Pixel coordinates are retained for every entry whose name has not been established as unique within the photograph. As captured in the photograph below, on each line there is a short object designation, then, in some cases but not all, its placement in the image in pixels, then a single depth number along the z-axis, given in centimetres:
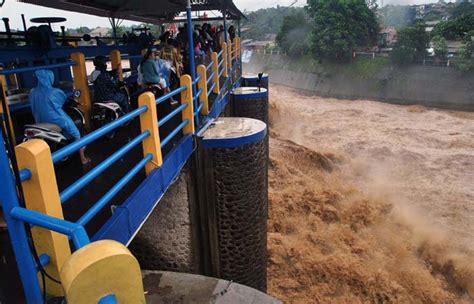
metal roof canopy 733
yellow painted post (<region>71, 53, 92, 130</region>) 544
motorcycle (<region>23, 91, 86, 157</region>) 353
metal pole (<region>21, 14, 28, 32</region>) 675
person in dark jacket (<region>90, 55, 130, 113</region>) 527
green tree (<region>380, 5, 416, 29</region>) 6109
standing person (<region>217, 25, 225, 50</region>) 1157
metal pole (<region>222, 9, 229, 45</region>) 850
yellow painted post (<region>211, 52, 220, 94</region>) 746
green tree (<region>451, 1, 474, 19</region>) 4068
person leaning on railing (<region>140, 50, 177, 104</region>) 607
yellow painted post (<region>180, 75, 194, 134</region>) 482
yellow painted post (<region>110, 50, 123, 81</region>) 708
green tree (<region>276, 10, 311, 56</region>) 3650
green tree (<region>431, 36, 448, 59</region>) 2584
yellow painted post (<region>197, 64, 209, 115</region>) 602
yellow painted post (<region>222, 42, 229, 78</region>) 938
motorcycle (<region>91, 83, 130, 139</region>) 504
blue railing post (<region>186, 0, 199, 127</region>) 521
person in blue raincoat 367
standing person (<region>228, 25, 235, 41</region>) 1371
